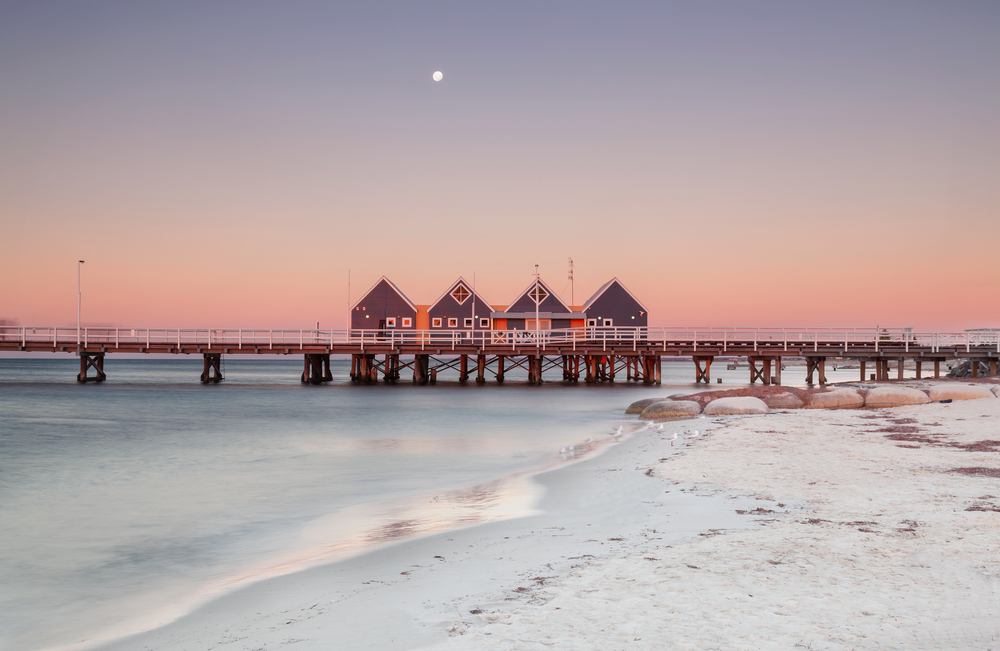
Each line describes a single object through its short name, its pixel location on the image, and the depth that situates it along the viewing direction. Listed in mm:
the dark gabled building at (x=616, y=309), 60750
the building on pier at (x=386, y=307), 59500
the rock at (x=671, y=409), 21594
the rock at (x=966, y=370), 48031
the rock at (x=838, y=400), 22344
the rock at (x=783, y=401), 22583
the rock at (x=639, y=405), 25812
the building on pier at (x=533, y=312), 60250
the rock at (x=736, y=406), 20812
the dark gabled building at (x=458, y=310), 58969
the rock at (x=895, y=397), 22094
